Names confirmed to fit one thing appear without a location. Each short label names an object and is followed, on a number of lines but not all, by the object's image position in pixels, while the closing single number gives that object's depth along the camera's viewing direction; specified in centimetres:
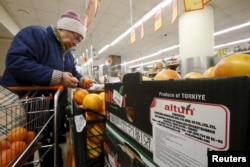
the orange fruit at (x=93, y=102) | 87
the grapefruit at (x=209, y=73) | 52
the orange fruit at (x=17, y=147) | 60
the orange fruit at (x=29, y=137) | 71
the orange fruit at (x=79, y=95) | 107
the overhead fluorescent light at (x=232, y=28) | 664
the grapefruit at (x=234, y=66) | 35
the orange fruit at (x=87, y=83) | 140
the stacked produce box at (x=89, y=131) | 79
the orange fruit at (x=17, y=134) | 64
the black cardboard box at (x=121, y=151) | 47
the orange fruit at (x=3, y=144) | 57
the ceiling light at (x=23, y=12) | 519
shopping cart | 58
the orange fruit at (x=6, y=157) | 53
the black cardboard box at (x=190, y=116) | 23
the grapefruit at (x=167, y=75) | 63
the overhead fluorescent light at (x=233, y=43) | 906
